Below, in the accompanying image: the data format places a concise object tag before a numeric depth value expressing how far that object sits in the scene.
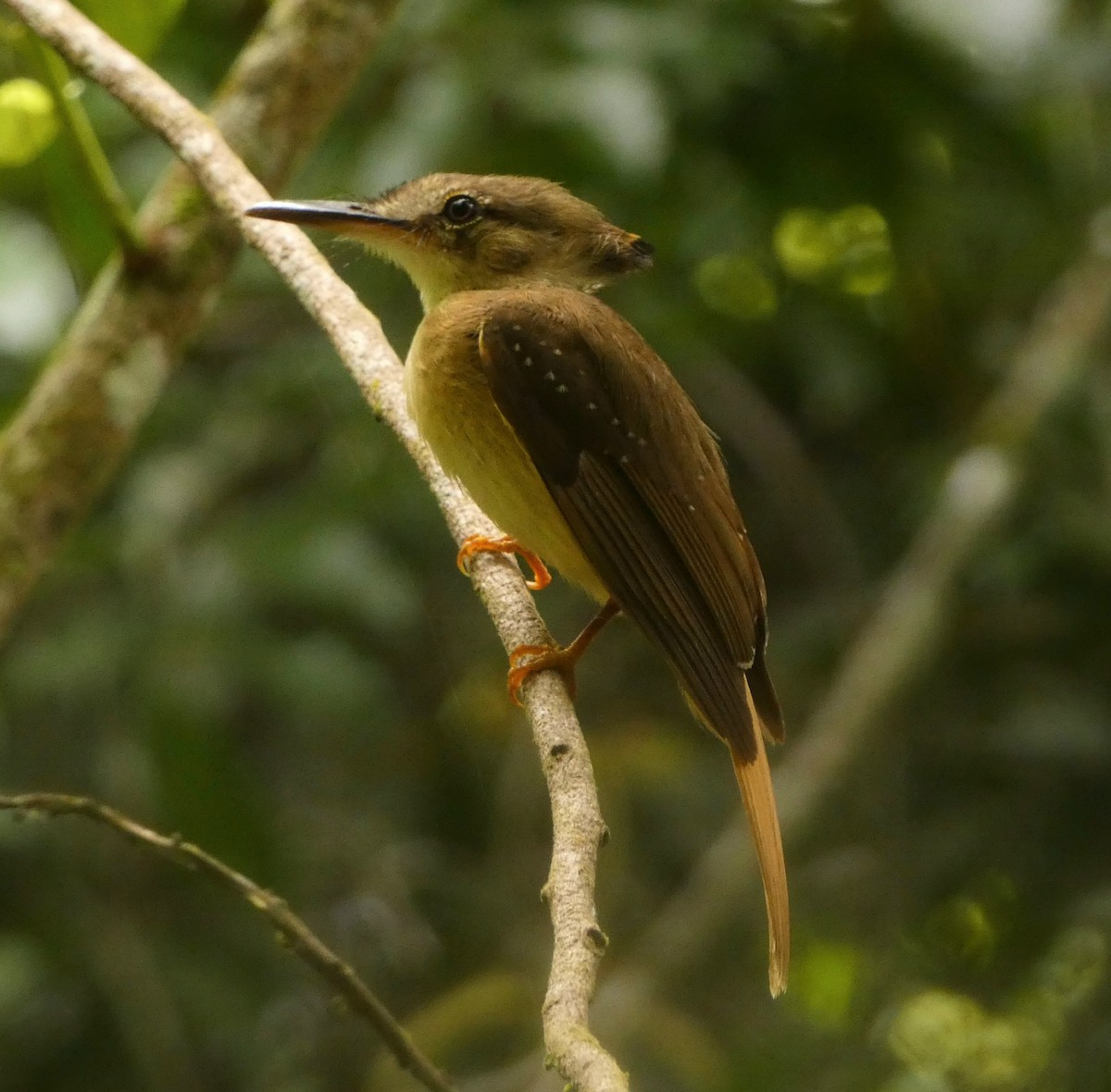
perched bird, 5.71
